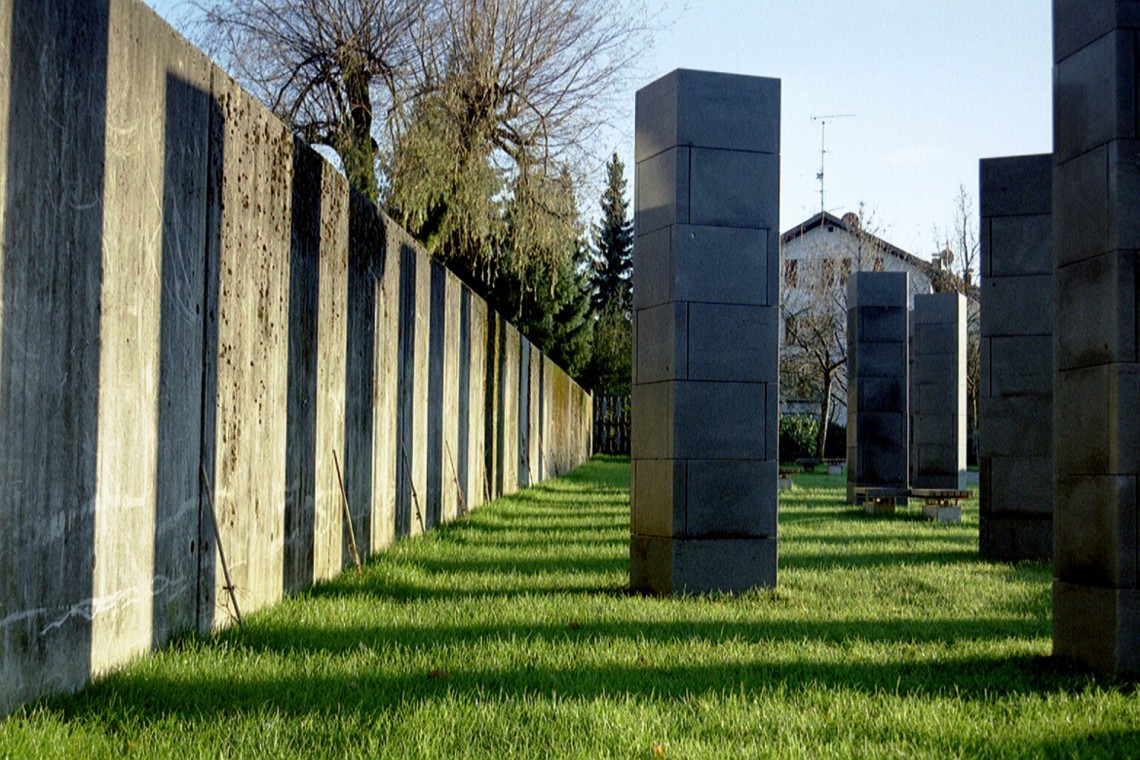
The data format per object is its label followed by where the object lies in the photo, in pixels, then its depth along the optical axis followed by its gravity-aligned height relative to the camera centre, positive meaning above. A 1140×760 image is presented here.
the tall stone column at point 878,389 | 20.52 +0.73
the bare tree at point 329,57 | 16.50 +5.01
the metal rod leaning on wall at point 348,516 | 8.75 -0.61
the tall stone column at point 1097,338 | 5.80 +0.46
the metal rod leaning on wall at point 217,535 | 6.21 -0.52
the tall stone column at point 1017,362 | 11.72 +0.69
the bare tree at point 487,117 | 16.48 +4.40
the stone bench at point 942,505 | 16.47 -0.98
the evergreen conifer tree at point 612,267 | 67.00 +9.04
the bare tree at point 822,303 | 42.84 +4.70
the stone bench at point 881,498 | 17.64 -0.94
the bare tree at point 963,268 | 39.75 +5.35
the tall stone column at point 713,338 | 8.99 +0.69
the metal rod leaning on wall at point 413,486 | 11.62 -0.52
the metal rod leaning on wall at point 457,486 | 14.22 -0.64
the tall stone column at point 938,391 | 20.77 +0.71
